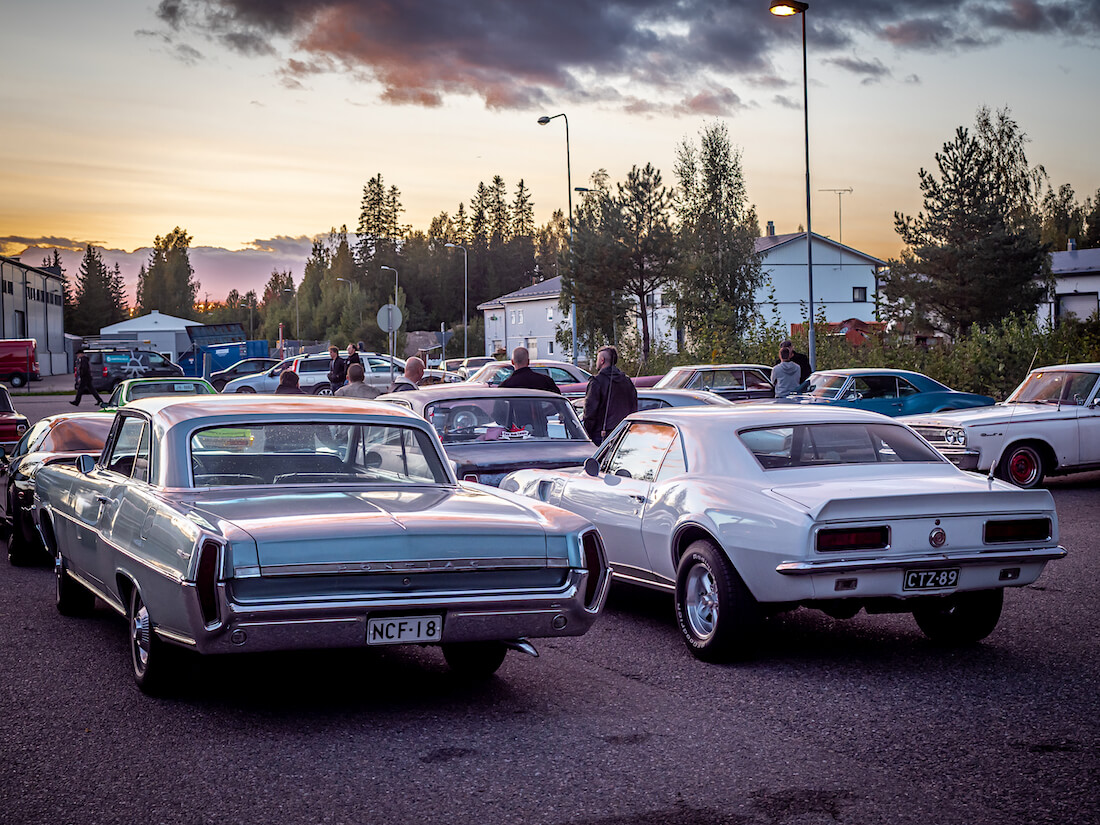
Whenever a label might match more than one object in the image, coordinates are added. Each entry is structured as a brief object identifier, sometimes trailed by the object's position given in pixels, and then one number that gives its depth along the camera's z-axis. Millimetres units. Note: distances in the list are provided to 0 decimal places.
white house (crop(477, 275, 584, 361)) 85188
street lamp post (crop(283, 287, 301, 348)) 140875
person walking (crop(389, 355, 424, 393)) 16344
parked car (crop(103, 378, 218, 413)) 19438
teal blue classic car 20938
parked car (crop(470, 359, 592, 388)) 26891
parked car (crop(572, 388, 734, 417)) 18742
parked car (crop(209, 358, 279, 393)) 49969
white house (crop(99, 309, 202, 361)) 111062
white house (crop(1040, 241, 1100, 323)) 56406
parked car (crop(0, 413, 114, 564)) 10703
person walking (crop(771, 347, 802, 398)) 21234
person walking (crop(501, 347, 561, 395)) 14180
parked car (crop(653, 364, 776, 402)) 23547
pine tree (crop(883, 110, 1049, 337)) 45969
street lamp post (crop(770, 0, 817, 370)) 27481
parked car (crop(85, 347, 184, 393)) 51000
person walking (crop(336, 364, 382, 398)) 15723
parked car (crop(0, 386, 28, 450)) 17297
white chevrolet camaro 6488
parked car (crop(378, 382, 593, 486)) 10789
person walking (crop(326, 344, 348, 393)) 25797
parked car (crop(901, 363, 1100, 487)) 15320
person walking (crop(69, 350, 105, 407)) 42303
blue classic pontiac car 5234
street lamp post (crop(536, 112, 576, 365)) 48594
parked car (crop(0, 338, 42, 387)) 61750
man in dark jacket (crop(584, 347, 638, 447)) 13906
